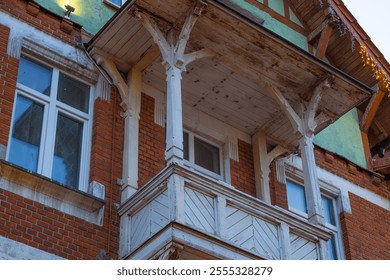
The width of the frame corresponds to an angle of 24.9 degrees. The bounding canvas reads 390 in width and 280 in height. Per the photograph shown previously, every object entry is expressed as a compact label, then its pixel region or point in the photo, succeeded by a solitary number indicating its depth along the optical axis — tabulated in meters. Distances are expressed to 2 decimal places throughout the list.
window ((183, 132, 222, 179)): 13.65
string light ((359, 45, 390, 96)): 16.97
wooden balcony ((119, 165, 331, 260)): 10.59
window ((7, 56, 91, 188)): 11.79
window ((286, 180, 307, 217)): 14.78
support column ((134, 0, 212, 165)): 11.59
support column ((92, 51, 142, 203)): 12.20
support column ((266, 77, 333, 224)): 12.88
